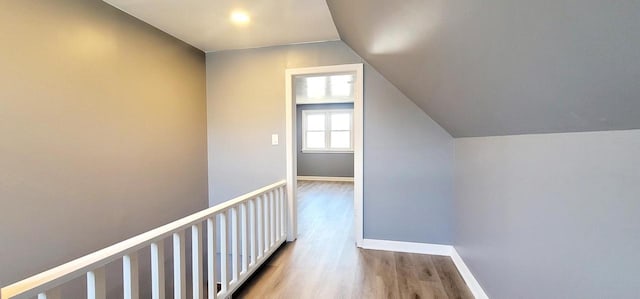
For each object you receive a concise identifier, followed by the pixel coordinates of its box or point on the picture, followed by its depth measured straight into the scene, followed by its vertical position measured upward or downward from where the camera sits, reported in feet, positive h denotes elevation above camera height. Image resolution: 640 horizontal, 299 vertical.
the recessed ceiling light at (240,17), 6.68 +3.35
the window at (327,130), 22.54 +1.01
